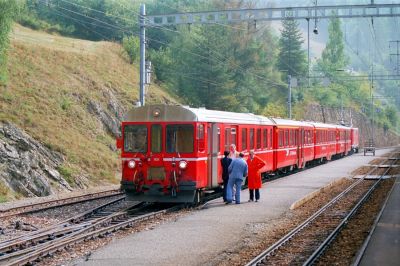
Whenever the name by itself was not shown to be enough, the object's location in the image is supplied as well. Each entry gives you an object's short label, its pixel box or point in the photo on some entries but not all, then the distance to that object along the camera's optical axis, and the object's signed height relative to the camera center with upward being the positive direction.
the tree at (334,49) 112.56 +16.53
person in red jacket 20.08 -1.03
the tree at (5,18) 25.98 +4.94
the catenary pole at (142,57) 25.94 +3.42
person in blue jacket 19.47 -0.97
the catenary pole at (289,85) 48.93 +4.29
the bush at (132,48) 51.94 +7.49
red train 18.58 -0.33
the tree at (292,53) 88.50 +12.21
